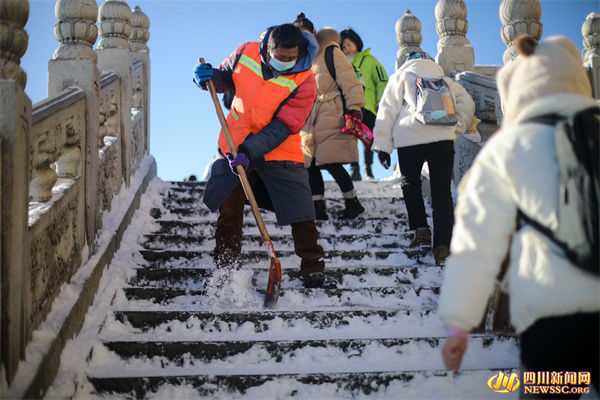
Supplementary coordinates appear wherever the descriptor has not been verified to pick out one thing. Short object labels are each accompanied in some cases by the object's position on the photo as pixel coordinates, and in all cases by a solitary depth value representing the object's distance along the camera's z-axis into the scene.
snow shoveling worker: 4.84
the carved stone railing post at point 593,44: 5.99
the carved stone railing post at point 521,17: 6.99
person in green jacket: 8.81
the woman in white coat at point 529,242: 2.21
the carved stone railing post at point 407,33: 9.56
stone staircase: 3.87
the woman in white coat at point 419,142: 5.72
